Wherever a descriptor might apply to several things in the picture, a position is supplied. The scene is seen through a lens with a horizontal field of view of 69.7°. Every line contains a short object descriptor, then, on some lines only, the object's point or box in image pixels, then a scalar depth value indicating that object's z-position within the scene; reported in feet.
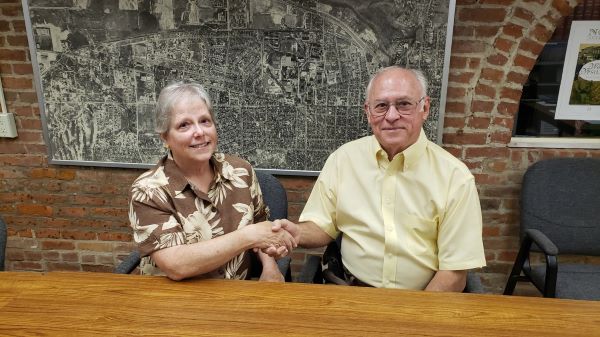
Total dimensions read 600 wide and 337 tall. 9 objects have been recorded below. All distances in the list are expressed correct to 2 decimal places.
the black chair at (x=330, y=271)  5.55
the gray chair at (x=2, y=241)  5.68
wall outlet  8.30
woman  4.84
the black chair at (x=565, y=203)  7.27
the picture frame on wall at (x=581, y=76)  7.27
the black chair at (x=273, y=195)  6.82
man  5.53
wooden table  3.80
